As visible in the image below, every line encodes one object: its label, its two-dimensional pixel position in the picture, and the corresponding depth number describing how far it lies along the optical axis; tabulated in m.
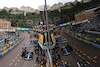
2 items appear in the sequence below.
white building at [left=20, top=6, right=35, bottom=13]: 124.56
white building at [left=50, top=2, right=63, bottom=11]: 97.47
